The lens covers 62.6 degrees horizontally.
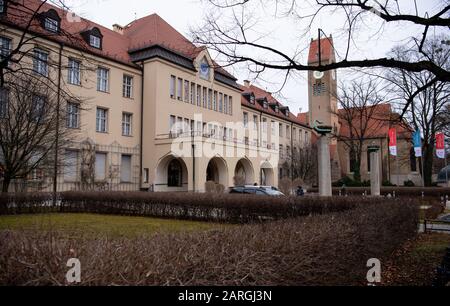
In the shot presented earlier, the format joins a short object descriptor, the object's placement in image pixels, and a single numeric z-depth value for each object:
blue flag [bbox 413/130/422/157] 31.62
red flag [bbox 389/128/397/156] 33.98
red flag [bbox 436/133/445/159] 33.50
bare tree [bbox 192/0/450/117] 6.71
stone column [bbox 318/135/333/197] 17.75
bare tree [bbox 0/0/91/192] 18.41
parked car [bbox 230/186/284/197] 22.87
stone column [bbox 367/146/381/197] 22.91
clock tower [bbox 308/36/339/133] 52.00
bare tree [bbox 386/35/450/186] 33.81
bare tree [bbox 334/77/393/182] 39.50
